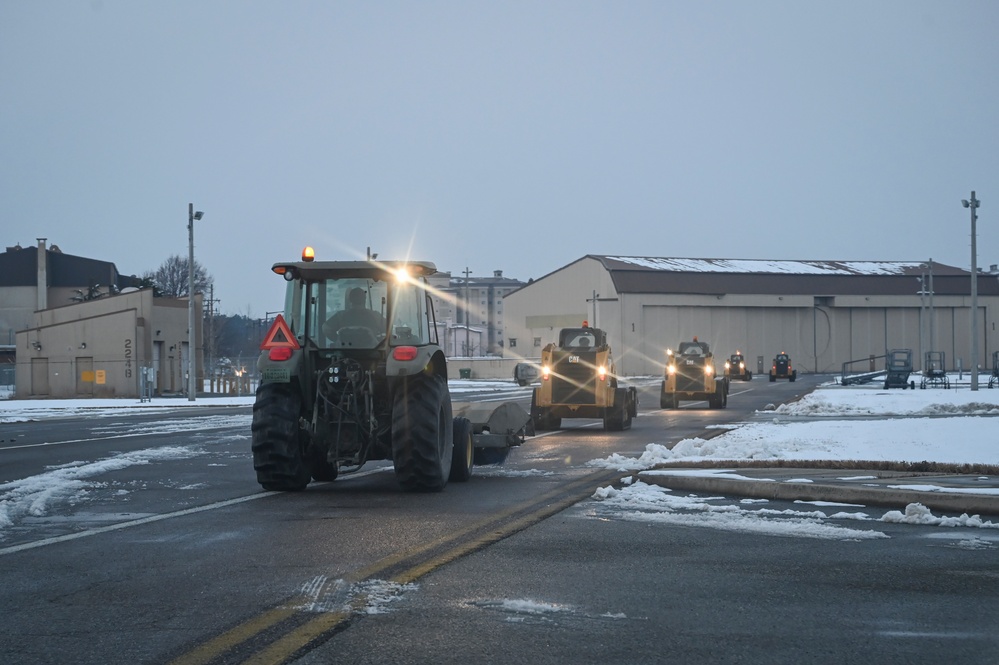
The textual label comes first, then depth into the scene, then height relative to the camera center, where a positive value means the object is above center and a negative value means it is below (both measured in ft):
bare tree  424.05 +32.58
